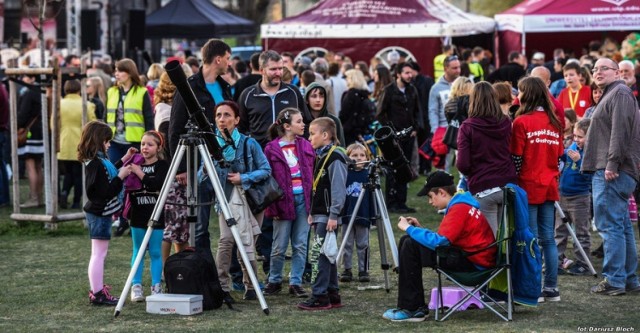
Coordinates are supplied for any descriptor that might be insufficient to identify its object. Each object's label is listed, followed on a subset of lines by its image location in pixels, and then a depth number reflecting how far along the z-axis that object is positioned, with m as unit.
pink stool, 14.71
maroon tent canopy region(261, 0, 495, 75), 45.04
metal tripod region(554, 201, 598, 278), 17.66
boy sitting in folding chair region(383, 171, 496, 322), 13.81
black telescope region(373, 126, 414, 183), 15.77
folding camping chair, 13.85
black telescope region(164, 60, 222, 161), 13.79
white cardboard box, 14.50
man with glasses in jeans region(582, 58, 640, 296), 15.67
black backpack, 14.71
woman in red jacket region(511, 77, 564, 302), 15.36
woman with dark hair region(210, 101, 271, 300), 15.36
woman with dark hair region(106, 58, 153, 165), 22.27
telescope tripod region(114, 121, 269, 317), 14.21
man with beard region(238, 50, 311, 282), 17.31
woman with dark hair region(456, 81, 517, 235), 14.99
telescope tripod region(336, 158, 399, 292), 16.07
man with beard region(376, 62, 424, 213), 26.10
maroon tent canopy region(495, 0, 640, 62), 42.12
